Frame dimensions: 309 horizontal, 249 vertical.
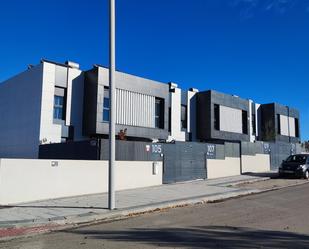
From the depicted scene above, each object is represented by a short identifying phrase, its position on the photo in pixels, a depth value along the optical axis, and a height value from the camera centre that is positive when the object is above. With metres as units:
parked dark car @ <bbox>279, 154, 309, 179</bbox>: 17.19 -0.94
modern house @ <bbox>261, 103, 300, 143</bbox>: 29.58 +3.56
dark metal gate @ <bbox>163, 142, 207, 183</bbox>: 14.42 -0.57
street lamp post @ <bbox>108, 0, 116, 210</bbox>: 8.59 +1.30
